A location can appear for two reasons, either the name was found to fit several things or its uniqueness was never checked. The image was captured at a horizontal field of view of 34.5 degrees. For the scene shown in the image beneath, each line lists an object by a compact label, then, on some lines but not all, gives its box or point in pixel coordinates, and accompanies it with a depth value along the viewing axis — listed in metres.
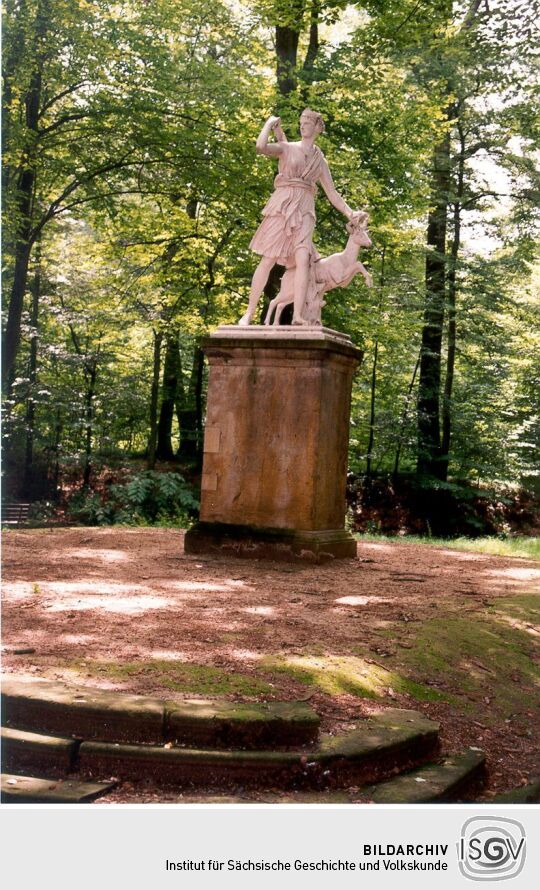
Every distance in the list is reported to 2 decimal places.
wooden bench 15.96
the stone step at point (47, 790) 3.24
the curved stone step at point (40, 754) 3.56
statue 9.09
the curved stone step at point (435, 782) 3.66
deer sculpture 9.28
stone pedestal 8.55
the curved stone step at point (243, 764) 3.56
